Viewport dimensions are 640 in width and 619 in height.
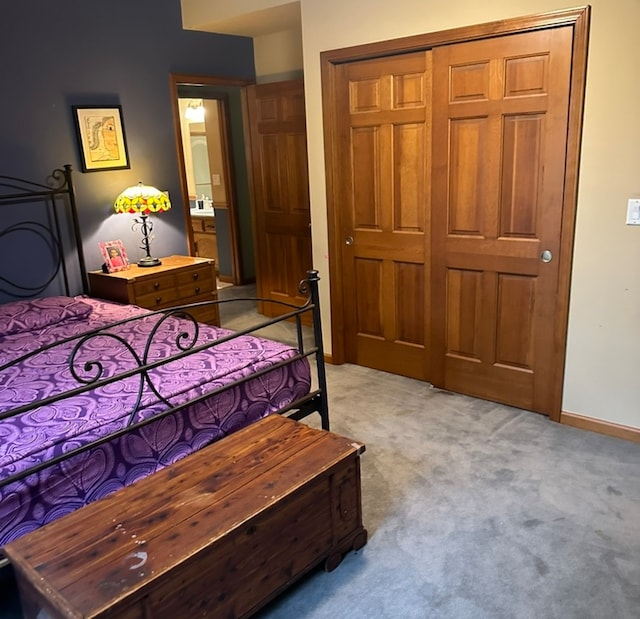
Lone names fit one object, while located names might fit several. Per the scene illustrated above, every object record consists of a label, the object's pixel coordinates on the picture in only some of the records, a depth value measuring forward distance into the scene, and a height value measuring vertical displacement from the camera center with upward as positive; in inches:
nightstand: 155.3 -31.3
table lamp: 160.6 -10.0
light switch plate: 108.7 -12.0
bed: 75.1 -33.5
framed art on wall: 157.2 +8.0
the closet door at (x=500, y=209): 116.6 -12.1
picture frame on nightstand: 162.1 -23.8
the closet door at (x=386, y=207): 136.8 -12.2
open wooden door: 185.3 -9.0
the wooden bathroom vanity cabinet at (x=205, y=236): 273.3 -33.0
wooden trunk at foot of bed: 61.5 -40.7
